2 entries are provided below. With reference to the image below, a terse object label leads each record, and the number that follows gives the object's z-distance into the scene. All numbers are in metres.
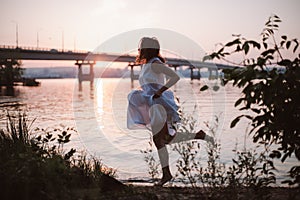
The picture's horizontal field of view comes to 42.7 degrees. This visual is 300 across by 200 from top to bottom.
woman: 6.09
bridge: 76.31
